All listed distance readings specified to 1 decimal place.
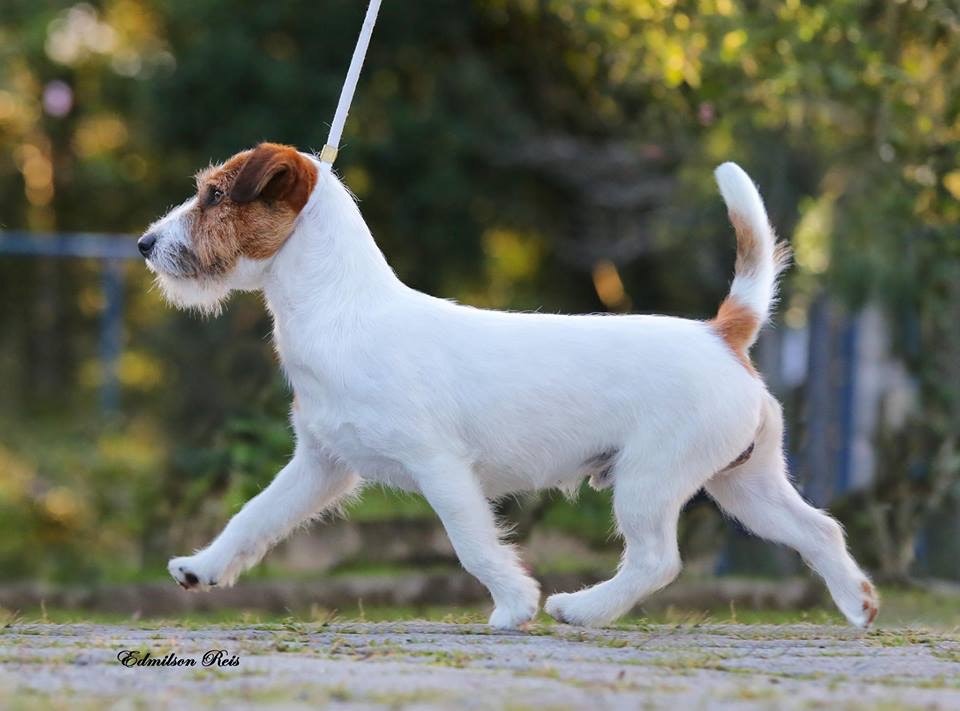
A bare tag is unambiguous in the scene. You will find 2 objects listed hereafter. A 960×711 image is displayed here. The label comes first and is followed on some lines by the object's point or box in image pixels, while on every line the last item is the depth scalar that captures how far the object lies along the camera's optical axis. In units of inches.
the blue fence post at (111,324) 639.8
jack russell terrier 223.5
